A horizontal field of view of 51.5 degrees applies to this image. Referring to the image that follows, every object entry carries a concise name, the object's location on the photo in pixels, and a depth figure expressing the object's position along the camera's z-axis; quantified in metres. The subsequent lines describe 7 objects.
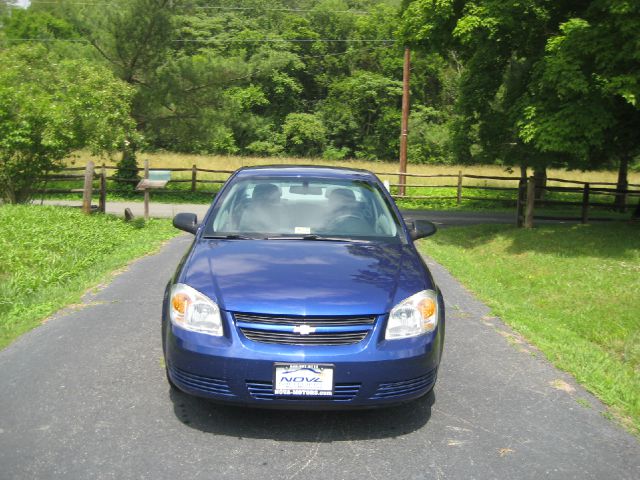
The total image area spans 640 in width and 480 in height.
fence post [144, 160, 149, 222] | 18.10
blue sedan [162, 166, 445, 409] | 4.03
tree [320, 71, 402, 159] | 55.09
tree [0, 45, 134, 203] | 15.31
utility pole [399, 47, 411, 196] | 28.06
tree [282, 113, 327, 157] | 54.47
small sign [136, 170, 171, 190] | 16.95
